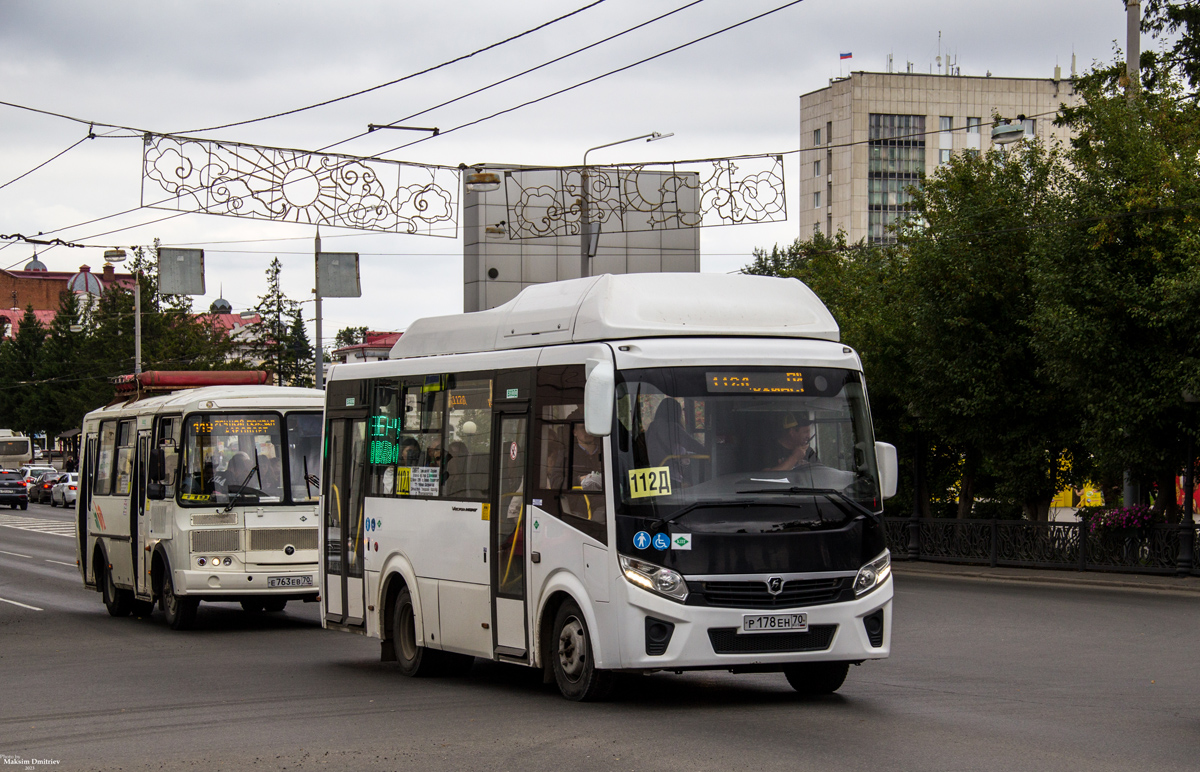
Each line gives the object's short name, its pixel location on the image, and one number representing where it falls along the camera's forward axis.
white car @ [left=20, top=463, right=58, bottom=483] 74.00
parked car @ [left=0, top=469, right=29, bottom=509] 64.56
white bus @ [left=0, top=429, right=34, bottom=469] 92.19
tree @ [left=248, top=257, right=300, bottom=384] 82.06
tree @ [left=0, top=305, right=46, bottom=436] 99.06
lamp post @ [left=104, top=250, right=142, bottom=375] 44.38
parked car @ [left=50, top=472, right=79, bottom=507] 66.81
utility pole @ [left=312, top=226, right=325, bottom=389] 35.62
